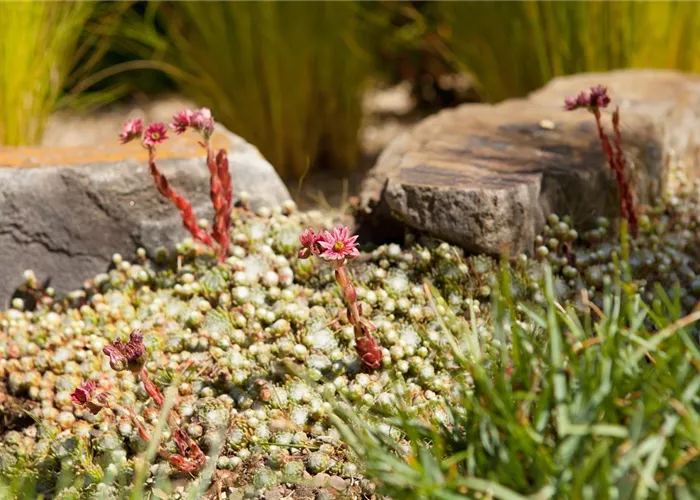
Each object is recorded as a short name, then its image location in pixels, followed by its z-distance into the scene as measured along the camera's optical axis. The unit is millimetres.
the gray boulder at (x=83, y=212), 2982
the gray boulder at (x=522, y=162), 2641
